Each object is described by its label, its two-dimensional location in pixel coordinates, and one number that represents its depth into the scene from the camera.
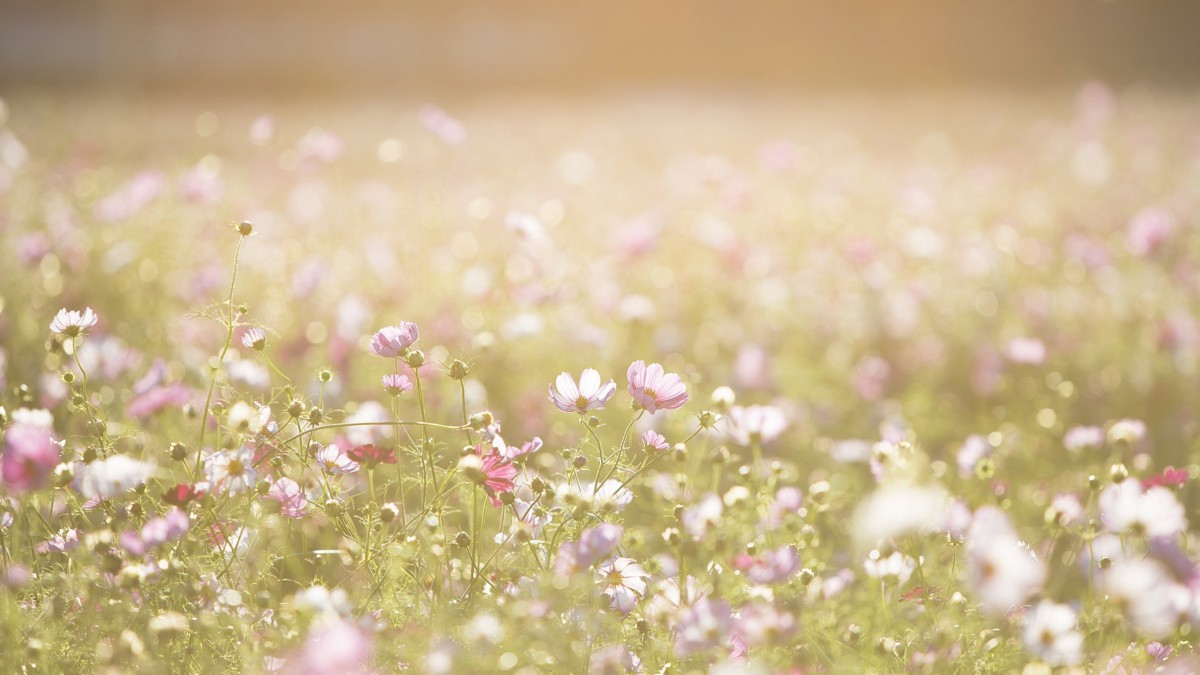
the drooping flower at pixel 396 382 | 5.47
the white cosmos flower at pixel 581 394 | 5.42
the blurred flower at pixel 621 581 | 5.40
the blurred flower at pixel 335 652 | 5.02
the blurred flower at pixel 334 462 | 5.45
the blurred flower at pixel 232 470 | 5.38
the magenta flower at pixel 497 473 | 5.35
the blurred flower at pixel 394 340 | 5.41
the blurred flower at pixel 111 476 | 5.31
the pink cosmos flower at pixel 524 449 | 5.37
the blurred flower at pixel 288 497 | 5.45
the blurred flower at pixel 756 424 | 5.64
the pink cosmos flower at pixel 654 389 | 5.42
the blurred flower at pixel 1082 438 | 5.79
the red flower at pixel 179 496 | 5.34
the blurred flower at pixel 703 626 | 5.27
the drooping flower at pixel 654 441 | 5.42
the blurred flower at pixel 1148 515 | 5.27
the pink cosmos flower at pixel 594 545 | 5.32
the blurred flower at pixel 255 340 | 5.49
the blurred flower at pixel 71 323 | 5.47
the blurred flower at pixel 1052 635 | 5.21
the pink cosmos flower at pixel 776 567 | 5.41
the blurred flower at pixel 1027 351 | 6.10
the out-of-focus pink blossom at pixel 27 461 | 5.22
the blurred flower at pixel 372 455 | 5.38
